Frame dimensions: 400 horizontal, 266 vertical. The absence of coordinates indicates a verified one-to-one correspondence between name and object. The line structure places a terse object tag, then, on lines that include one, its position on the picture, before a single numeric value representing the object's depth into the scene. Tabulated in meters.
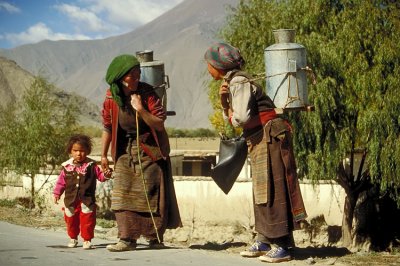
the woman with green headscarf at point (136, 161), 6.56
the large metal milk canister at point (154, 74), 7.56
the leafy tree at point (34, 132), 20.45
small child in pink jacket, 7.02
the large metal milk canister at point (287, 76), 6.77
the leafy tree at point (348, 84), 16.03
